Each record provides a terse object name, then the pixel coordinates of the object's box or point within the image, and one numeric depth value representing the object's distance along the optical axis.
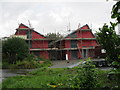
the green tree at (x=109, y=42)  6.36
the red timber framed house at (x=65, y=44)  25.45
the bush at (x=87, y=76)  4.17
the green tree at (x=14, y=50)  17.96
